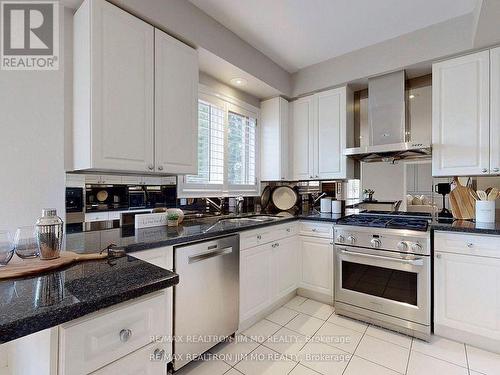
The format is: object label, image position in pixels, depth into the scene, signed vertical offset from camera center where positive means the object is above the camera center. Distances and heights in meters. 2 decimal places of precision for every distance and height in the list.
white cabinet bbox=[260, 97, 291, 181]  3.11 +0.61
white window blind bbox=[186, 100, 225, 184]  2.48 +0.44
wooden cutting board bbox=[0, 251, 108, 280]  0.91 -0.31
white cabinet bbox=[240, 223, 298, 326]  2.05 -0.74
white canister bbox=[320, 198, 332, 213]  2.95 -0.21
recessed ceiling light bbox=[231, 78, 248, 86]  2.64 +1.15
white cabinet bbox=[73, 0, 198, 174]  1.50 +0.63
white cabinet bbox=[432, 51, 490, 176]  2.10 +0.63
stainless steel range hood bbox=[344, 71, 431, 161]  2.48 +0.69
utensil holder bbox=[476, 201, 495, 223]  2.03 -0.20
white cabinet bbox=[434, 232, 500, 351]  1.80 -0.76
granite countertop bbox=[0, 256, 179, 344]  0.62 -0.33
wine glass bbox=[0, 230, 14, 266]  1.01 -0.25
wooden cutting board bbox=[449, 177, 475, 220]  2.25 -0.14
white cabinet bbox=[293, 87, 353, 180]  2.82 +0.64
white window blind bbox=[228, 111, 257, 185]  2.87 +0.47
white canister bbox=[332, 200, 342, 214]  2.87 -0.23
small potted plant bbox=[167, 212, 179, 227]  1.99 -0.25
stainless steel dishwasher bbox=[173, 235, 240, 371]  1.55 -0.74
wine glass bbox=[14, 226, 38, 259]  1.08 -0.25
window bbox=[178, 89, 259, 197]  2.49 +0.42
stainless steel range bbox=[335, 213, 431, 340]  1.98 -0.73
